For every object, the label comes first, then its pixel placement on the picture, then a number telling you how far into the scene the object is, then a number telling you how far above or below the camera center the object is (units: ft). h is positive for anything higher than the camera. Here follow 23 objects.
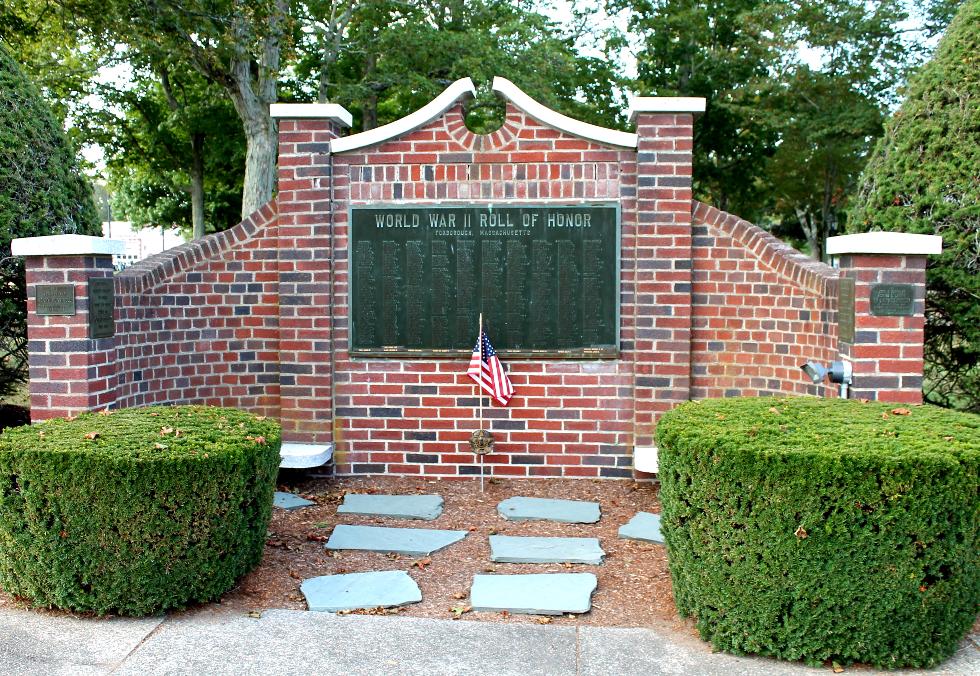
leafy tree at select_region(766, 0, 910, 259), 59.62 +15.34
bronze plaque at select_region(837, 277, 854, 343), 18.57 +0.14
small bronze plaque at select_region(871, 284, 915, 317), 18.20 +0.34
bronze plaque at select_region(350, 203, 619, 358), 22.29 +0.88
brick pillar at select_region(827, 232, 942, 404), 18.24 -0.08
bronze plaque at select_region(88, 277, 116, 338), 19.54 +0.12
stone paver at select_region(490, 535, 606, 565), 17.17 -4.42
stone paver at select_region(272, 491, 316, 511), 20.81 -4.23
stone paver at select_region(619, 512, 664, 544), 18.57 -4.34
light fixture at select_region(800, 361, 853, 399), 16.61 -1.02
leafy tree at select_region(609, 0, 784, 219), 69.26 +19.24
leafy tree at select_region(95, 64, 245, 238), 69.15 +13.91
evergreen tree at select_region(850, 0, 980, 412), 20.04 +2.87
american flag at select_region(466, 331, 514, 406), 21.80 -1.37
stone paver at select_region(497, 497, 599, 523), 19.95 -4.26
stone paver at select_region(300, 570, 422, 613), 14.96 -4.59
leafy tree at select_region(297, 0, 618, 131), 57.06 +16.68
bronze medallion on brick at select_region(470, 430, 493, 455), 21.95 -3.04
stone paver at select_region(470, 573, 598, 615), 14.78 -4.57
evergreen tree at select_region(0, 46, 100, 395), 21.56 +2.99
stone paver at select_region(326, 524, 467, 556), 17.79 -4.41
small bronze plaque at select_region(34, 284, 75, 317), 19.25 +0.23
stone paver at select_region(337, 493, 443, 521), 20.17 -4.25
